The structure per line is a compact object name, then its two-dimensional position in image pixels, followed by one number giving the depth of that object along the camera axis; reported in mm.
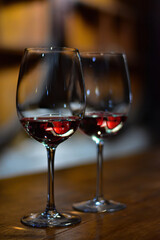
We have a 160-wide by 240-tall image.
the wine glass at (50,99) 826
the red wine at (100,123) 950
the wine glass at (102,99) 952
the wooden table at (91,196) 773
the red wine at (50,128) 837
